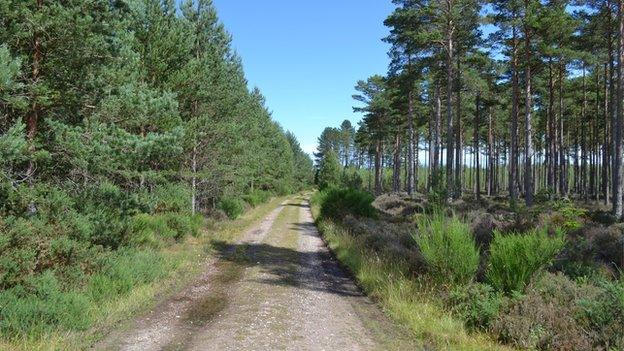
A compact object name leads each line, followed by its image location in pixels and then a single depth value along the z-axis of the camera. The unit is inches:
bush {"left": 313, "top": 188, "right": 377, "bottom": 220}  914.7
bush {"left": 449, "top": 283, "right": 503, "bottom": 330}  283.0
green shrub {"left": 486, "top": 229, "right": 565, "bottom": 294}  298.5
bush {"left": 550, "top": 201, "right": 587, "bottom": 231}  621.7
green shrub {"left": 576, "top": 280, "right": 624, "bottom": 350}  241.1
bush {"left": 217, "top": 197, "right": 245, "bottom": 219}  1104.8
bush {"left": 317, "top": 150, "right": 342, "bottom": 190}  2342.2
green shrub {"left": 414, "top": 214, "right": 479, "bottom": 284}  322.7
